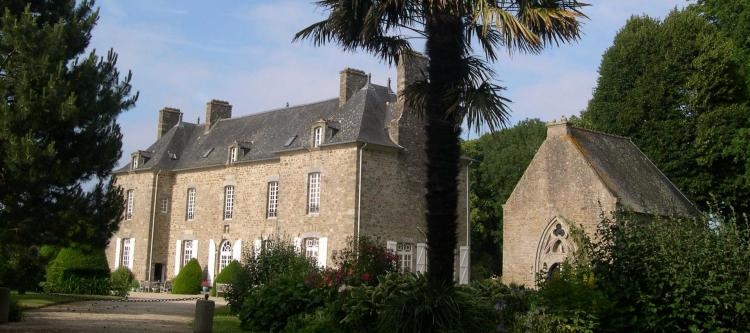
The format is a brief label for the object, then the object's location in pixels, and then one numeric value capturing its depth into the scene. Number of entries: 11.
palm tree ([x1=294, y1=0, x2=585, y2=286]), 9.60
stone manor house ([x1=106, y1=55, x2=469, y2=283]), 26.20
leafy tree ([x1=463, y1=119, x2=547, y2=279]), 40.22
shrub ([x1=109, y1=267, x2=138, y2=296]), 25.66
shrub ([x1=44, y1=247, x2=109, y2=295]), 24.97
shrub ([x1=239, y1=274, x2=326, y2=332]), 12.70
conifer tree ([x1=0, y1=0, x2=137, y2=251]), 12.91
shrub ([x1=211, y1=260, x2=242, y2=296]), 27.46
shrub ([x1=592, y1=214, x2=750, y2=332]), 10.66
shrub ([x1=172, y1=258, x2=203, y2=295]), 30.84
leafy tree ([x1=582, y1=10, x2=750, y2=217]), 26.48
